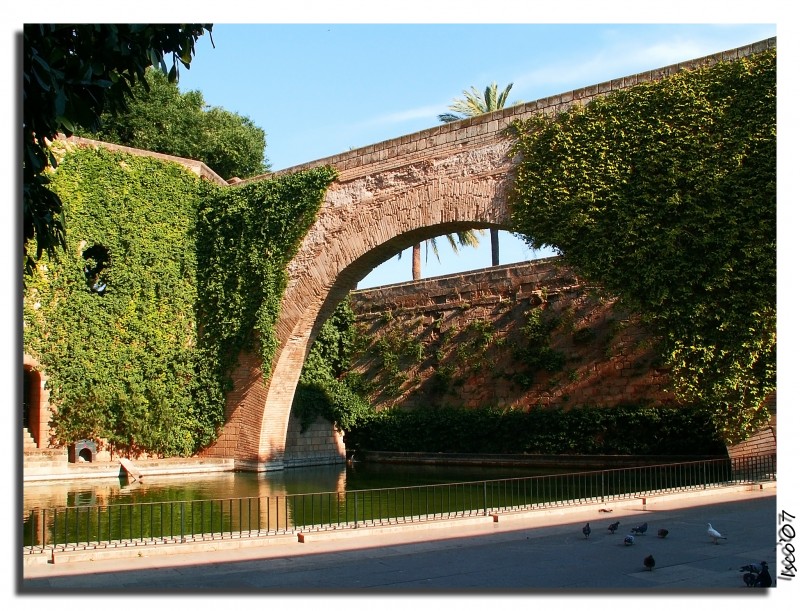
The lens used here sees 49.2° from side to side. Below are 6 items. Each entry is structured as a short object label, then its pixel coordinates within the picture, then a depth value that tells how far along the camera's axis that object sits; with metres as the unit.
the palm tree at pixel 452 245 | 30.09
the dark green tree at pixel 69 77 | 5.48
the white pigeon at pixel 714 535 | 7.02
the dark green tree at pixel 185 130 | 25.47
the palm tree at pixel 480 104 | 29.58
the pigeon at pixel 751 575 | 5.38
